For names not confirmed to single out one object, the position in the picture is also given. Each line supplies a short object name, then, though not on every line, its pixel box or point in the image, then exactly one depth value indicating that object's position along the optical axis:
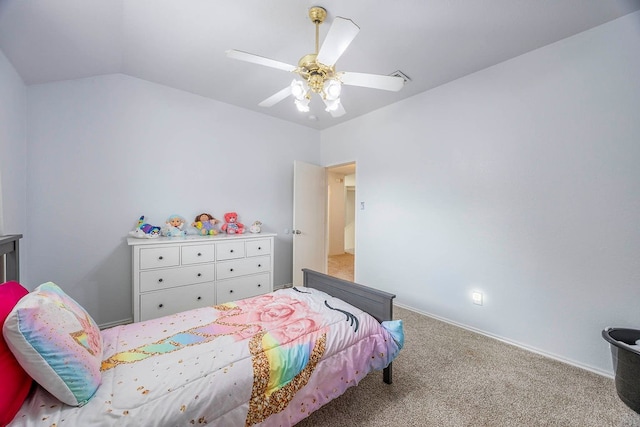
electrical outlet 2.41
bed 0.87
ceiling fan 1.41
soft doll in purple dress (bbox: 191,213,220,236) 2.91
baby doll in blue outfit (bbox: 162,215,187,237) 2.69
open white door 3.64
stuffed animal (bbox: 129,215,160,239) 2.46
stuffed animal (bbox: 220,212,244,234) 3.05
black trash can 1.43
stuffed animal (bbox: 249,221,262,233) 3.18
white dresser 2.23
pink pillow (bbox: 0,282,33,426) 0.77
